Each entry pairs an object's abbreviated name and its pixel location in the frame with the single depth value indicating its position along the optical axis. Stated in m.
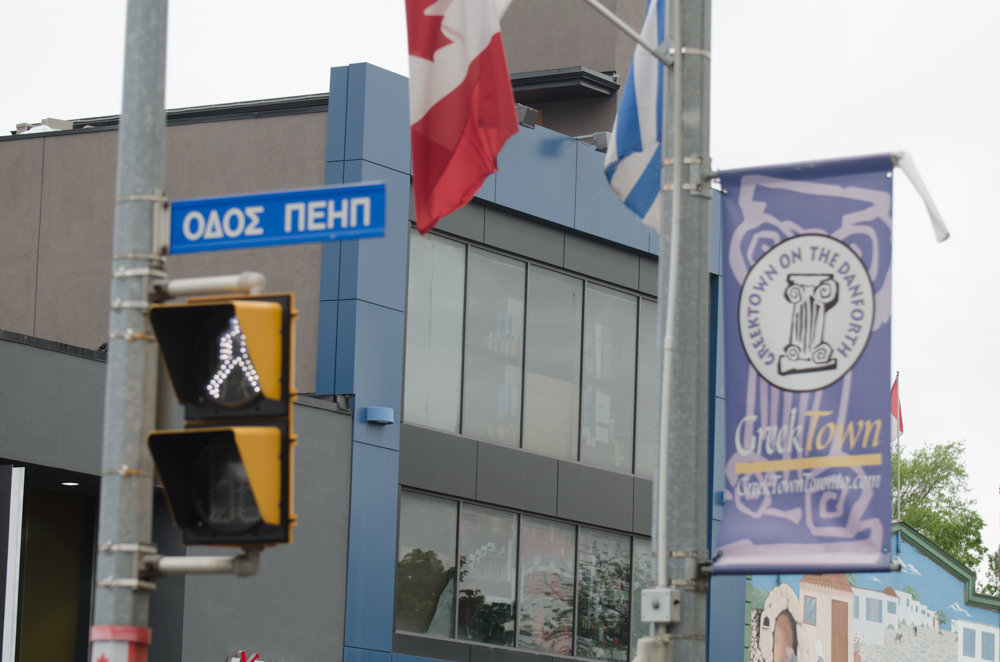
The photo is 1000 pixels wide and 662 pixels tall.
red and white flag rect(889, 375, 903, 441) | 69.56
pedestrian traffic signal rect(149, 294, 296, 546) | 10.13
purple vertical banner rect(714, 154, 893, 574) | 14.20
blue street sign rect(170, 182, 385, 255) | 11.37
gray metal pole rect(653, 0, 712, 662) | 13.84
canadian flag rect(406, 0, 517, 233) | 19.34
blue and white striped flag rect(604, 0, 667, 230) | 18.52
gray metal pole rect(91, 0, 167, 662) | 10.59
